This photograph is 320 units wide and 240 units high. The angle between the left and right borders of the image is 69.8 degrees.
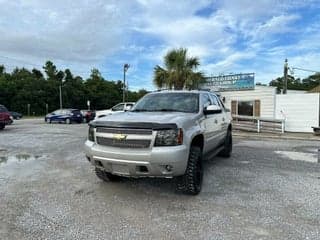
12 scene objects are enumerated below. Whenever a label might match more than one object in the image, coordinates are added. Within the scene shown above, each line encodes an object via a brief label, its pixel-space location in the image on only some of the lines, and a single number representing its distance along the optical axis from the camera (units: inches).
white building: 504.1
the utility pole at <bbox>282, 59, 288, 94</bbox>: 754.0
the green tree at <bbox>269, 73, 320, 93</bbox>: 1628.5
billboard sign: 570.5
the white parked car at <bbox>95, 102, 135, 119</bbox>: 653.2
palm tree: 604.1
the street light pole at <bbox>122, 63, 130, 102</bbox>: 1090.5
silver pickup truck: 133.6
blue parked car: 806.9
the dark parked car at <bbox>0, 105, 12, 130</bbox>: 524.5
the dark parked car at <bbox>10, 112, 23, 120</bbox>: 1082.1
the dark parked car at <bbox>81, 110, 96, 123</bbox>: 865.4
